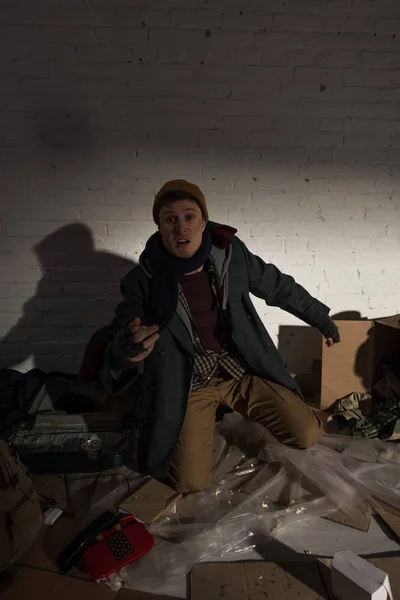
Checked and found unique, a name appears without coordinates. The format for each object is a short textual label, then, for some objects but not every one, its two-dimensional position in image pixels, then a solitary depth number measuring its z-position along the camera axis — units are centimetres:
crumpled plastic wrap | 134
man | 159
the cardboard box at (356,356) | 217
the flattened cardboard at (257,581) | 120
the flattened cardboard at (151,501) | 147
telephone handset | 127
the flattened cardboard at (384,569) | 120
